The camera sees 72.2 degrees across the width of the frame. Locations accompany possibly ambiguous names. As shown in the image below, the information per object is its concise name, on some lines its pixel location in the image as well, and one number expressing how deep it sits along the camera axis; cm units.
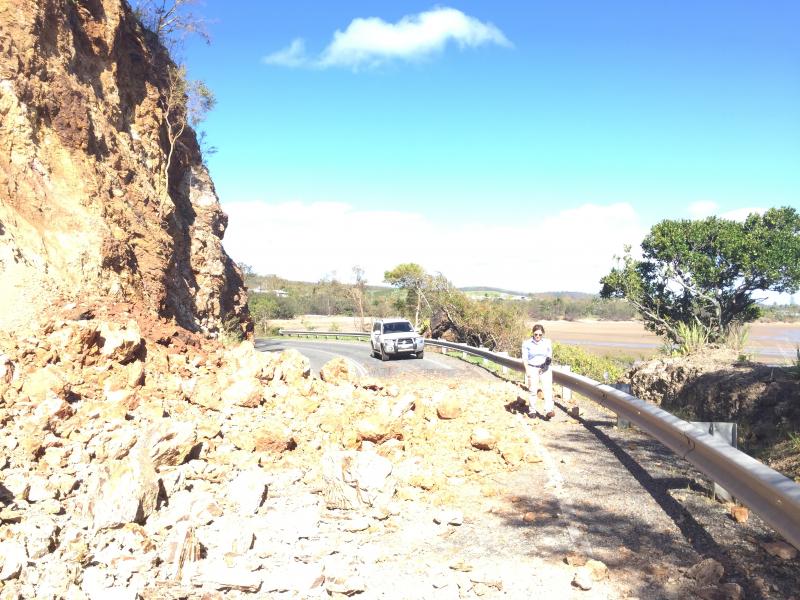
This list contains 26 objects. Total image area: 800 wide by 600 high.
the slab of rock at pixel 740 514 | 455
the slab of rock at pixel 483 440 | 717
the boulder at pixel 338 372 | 1135
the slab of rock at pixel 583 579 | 368
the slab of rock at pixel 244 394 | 855
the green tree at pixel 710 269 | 2483
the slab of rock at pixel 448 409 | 873
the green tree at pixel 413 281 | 4166
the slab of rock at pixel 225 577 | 391
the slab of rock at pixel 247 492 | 534
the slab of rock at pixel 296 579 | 391
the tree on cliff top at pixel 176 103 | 1603
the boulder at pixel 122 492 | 456
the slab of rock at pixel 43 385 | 660
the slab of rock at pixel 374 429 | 729
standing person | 954
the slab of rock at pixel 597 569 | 382
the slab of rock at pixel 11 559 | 358
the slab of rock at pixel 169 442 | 593
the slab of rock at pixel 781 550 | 387
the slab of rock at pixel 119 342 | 823
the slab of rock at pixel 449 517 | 498
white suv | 2319
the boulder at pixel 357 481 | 546
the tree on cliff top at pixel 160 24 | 1686
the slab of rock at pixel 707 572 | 360
